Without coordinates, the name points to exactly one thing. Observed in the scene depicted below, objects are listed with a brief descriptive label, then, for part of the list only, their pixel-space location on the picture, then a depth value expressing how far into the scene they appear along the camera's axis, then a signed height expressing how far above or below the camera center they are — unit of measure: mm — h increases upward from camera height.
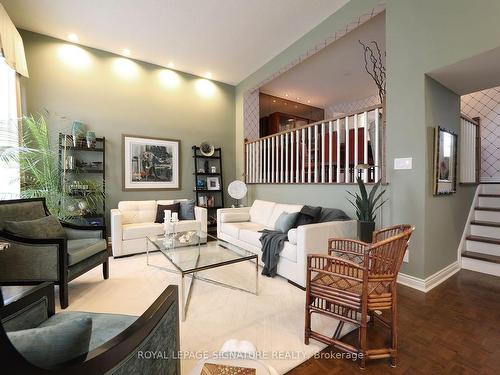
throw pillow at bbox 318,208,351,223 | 3081 -438
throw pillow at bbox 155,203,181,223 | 4207 -458
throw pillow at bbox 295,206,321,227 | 3066 -449
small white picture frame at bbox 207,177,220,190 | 5383 +13
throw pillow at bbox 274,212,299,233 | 3029 -513
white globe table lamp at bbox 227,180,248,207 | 4926 -118
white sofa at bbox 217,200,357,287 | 2547 -712
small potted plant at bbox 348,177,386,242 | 2510 -360
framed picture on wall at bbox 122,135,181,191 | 4555 +427
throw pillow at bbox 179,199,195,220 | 4375 -507
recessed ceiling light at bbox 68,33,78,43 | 3847 +2454
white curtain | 3266 +817
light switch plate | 2598 +214
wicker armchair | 1451 -713
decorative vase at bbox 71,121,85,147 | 3945 +900
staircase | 3008 -752
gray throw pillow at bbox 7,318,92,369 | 639 -441
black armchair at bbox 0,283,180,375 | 617 -557
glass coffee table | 2191 -764
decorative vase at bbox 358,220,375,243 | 2506 -508
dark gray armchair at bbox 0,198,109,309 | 2088 -691
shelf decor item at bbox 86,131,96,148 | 4047 +786
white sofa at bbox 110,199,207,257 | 3568 -673
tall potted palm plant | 3285 +221
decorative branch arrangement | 4094 +2340
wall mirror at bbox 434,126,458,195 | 2613 +238
